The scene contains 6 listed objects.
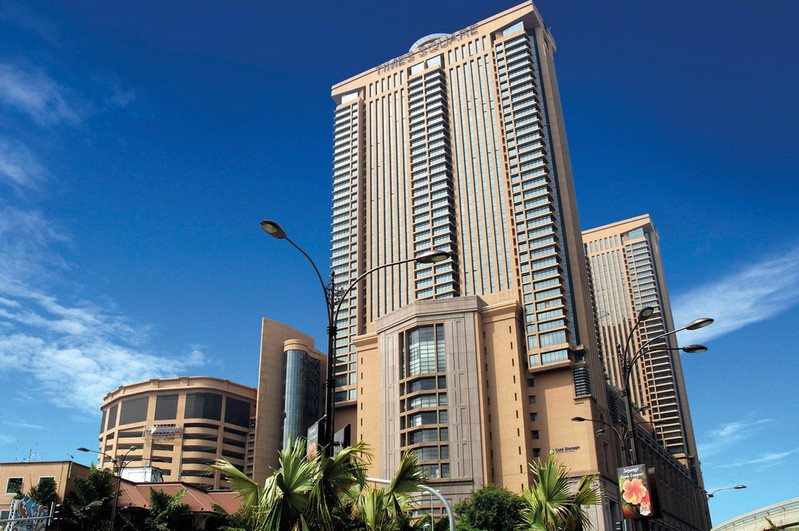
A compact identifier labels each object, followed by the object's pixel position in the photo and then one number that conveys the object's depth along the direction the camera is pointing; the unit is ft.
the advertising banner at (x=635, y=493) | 68.03
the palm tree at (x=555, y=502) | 64.34
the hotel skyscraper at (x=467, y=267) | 331.57
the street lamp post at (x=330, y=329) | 49.44
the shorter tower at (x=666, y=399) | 605.73
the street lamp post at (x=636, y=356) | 72.38
